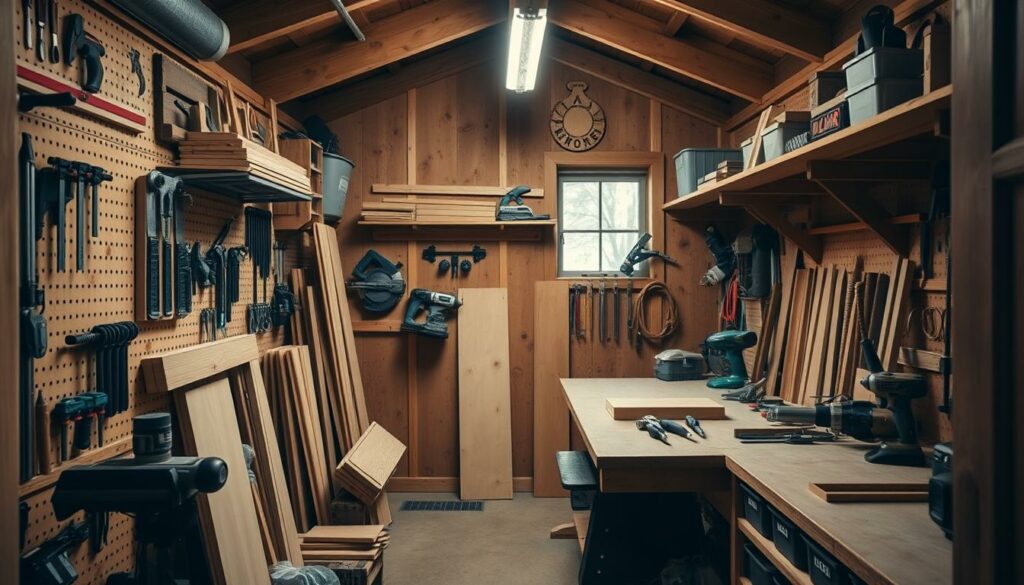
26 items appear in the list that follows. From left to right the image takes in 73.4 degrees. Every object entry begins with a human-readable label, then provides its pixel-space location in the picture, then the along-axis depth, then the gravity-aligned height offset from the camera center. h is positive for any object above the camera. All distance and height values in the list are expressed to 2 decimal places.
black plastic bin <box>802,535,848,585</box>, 1.67 -0.71
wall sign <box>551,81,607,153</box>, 4.98 +1.20
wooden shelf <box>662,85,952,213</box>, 1.95 +0.50
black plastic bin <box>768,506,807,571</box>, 1.93 -0.74
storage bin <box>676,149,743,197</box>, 4.43 +0.80
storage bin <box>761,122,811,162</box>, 3.00 +0.67
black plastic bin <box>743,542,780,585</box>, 2.19 -0.92
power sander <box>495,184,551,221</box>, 4.81 +0.55
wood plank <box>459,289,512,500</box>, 4.88 -0.79
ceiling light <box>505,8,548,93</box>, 3.27 +1.29
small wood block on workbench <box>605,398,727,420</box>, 3.14 -0.57
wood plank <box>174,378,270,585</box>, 2.41 -0.79
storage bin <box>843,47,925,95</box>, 2.25 +0.73
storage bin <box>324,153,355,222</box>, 4.43 +0.69
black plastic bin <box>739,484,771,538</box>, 2.19 -0.74
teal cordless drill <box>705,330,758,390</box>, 3.87 -0.37
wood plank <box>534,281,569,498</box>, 4.95 -0.59
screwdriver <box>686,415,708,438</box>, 2.85 -0.60
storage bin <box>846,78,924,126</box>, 2.24 +0.63
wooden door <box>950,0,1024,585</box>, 0.89 -0.01
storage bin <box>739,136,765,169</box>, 3.46 +0.71
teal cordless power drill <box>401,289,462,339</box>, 4.83 -0.16
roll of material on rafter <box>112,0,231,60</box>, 2.33 +0.97
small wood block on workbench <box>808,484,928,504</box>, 1.89 -0.58
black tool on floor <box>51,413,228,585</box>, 1.73 -0.51
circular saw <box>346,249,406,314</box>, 4.86 +0.03
